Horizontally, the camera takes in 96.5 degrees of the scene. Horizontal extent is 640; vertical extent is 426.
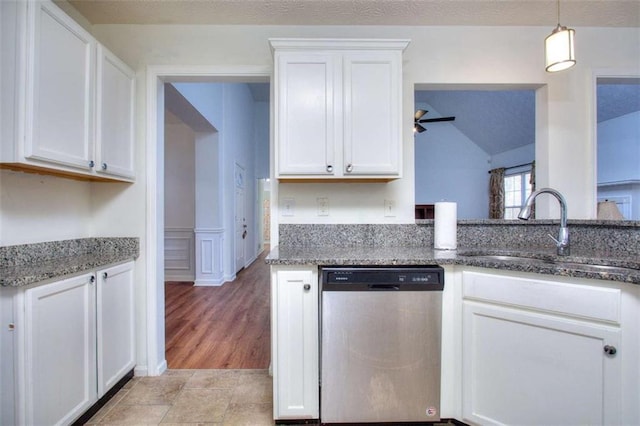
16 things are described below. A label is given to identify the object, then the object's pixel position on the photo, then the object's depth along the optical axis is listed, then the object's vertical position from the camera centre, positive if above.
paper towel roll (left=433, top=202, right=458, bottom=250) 1.80 -0.08
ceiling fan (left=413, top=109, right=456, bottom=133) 4.47 +1.58
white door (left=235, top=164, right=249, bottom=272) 5.40 -0.16
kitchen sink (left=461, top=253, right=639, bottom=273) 1.20 -0.24
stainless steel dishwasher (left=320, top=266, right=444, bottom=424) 1.40 -0.64
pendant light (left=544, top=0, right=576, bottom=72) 1.45 +0.85
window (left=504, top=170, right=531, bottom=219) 5.82 +0.50
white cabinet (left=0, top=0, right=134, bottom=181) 1.23 +0.59
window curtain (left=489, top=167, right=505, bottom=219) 6.43 +0.48
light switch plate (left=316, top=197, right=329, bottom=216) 2.01 +0.07
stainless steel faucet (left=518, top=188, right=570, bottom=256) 1.55 -0.02
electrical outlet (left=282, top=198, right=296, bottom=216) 2.01 +0.06
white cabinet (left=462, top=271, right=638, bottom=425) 1.12 -0.60
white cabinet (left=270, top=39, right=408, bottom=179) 1.69 +0.64
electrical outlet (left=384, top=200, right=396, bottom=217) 2.02 +0.05
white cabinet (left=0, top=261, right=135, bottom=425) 1.17 -0.63
